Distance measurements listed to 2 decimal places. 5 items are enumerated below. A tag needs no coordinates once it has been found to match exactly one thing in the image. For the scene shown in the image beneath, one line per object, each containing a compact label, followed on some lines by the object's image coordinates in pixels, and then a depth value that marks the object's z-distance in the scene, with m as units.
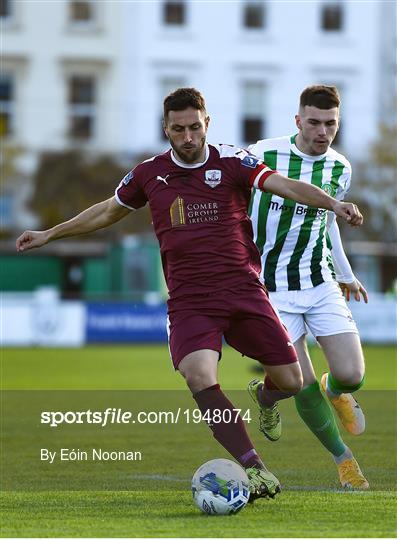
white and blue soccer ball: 14.89
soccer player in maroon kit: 15.71
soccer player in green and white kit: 18.31
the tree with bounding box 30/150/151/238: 83.31
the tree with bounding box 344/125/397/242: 84.00
